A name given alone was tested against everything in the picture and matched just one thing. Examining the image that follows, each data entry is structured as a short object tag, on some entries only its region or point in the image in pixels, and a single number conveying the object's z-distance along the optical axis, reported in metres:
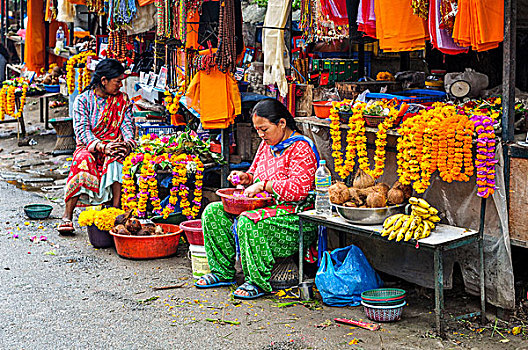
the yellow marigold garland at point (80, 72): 12.28
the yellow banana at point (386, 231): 4.65
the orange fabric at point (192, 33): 7.70
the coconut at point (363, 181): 5.23
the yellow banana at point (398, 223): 4.66
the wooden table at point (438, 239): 4.43
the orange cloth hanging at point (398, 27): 5.35
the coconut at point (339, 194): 5.01
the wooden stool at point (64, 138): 12.79
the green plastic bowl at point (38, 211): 8.34
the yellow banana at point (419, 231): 4.51
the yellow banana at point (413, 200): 4.77
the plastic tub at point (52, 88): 14.42
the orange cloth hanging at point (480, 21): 4.59
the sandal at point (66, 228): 7.57
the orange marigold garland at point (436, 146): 4.56
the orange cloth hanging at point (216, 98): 7.35
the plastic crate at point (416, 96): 5.85
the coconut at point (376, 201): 4.88
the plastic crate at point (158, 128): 8.48
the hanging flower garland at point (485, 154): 4.44
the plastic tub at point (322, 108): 6.03
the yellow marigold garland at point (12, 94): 13.88
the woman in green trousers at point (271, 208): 5.34
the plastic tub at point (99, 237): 7.02
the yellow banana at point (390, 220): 4.73
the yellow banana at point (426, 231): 4.53
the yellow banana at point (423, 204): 4.70
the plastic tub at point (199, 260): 5.97
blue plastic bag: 5.16
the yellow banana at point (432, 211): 4.68
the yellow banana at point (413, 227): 4.52
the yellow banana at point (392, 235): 4.60
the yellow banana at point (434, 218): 4.71
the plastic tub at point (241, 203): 5.46
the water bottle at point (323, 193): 5.27
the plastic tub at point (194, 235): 6.00
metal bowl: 4.85
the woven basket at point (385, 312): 4.78
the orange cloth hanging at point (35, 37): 13.22
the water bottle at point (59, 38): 14.15
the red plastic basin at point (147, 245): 6.58
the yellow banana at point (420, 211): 4.67
